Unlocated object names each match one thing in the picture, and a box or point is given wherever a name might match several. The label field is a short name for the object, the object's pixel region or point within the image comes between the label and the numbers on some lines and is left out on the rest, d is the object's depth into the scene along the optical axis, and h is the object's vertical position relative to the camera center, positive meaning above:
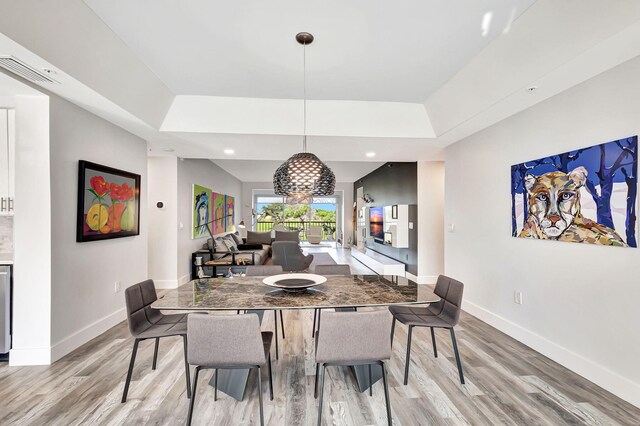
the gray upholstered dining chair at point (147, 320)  2.08 -0.82
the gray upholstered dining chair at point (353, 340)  1.71 -0.73
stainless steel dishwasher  2.57 -0.79
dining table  1.92 -0.58
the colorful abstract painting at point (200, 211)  5.95 +0.13
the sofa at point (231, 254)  5.70 -0.77
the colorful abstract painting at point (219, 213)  7.27 +0.10
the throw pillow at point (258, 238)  8.92 -0.66
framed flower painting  2.96 +0.17
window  12.35 +0.04
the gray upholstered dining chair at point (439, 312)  2.30 -0.85
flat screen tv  7.30 -0.20
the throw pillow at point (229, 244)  6.24 -0.61
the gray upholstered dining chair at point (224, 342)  1.67 -0.73
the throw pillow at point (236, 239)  7.82 -0.61
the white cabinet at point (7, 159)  2.66 +0.54
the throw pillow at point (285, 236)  8.91 -0.61
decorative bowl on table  2.26 -0.54
